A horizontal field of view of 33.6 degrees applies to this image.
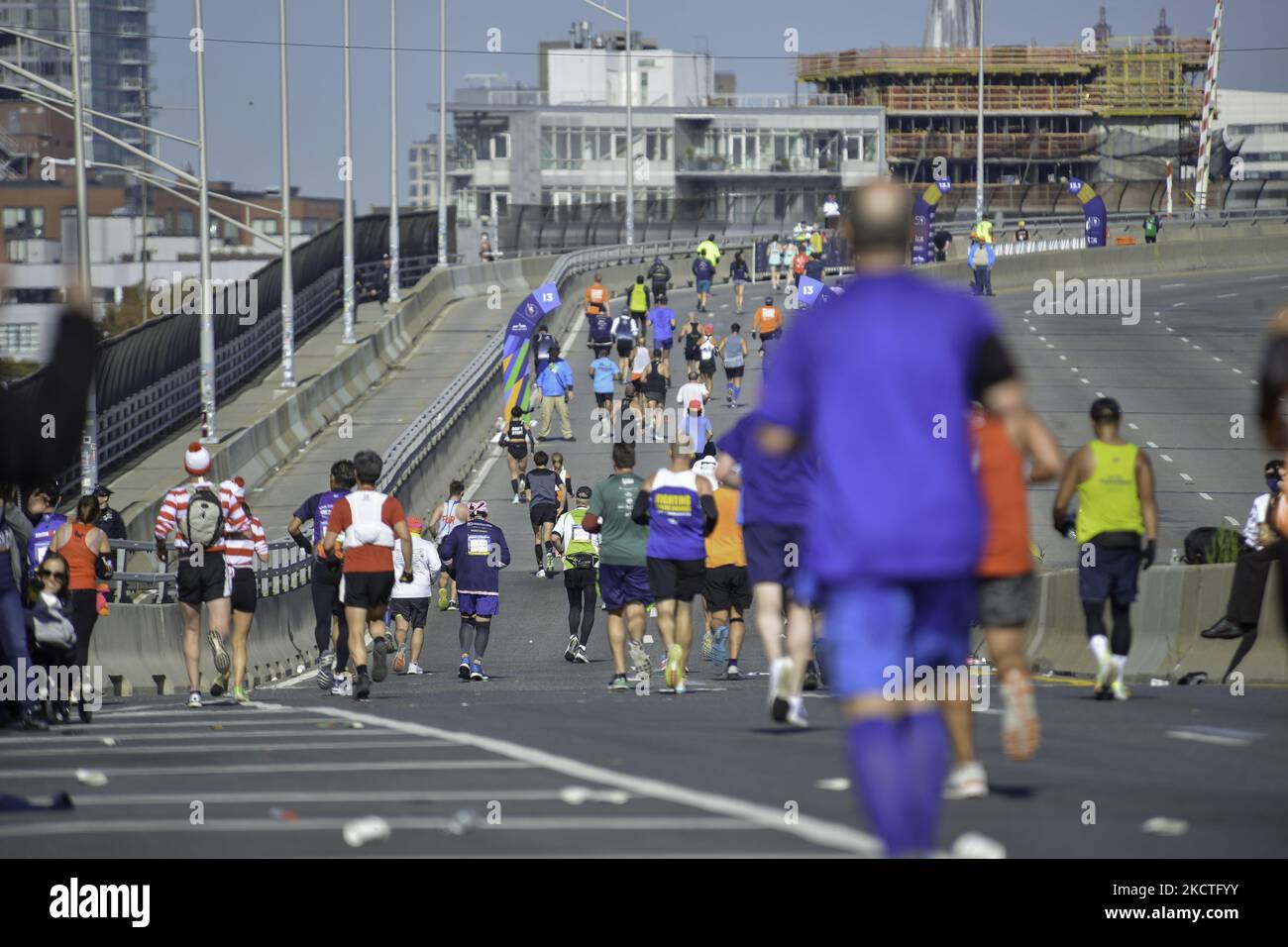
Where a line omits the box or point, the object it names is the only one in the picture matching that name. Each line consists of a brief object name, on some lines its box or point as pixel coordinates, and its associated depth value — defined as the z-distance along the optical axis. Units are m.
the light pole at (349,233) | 51.13
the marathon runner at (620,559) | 15.94
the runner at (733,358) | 43.94
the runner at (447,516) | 21.89
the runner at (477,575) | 18.83
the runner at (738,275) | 62.00
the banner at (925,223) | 54.95
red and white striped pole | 89.12
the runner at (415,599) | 19.31
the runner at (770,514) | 12.12
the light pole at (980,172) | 84.74
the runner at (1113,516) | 12.20
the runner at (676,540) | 14.56
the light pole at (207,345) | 36.44
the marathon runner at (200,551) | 15.30
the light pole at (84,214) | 27.98
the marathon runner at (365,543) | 15.08
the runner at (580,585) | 20.88
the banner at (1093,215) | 72.69
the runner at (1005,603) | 7.27
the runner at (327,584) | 16.06
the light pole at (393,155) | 59.03
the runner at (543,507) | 29.34
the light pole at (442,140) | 67.75
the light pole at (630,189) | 75.48
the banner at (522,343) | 37.56
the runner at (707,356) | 43.88
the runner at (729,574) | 16.11
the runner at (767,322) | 47.62
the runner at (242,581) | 15.72
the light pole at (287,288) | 43.81
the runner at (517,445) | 36.22
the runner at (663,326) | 48.00
